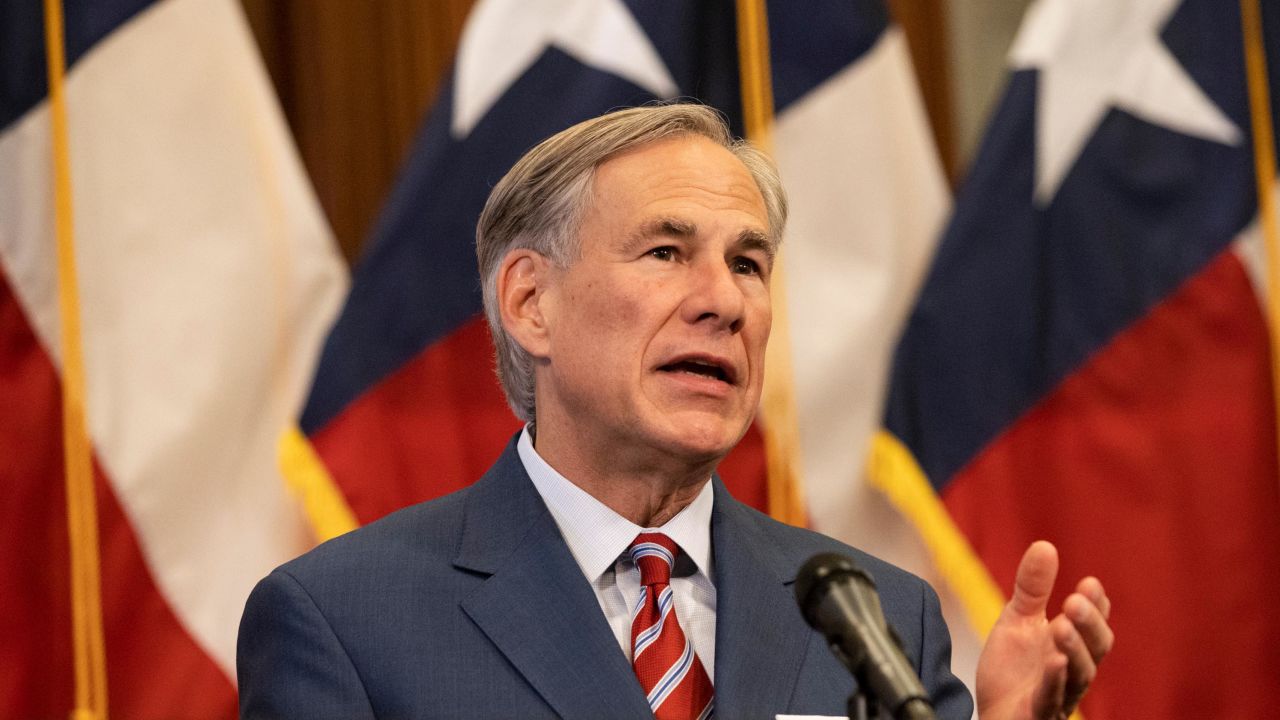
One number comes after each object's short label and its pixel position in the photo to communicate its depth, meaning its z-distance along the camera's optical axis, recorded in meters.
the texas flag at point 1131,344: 6.19
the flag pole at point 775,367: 6.13
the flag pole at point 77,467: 5.26
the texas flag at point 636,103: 5.68
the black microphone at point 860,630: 2.27
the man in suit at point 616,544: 3.17
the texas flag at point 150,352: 5.33
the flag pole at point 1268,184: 6.38
